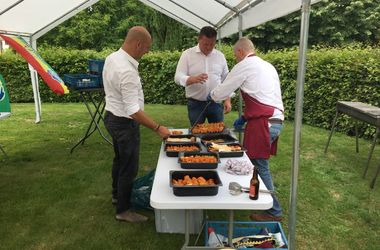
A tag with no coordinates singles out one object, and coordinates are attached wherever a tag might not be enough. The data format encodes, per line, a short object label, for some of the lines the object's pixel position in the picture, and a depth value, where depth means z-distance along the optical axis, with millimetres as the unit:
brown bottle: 1937
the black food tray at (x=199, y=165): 2330
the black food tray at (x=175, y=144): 2660
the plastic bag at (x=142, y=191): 3342
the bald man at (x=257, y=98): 2889
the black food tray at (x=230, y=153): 2623
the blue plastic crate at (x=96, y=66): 5188
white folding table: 1891
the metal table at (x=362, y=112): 4129
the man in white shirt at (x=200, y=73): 4035
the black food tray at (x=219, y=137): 3064
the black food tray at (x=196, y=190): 1938
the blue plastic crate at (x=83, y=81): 4918
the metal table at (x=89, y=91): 4977
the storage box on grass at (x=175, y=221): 2938
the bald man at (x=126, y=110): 2631
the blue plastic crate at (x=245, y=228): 2615
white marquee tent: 2277
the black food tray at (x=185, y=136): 3089
